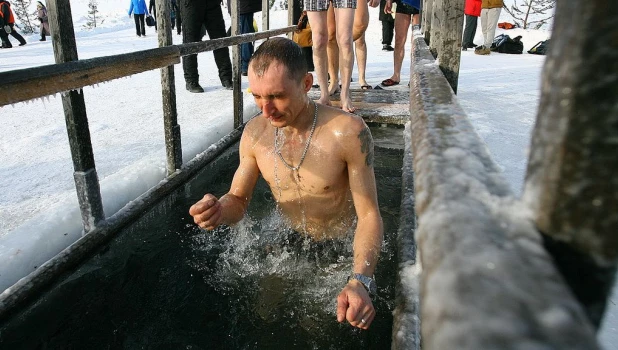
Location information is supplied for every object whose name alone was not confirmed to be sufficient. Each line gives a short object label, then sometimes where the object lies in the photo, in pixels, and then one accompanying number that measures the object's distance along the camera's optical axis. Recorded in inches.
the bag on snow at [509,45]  464.1
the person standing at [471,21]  446.6
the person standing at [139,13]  724.7
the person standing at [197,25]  235.6
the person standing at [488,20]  445.4
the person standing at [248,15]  289.5
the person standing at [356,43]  203.9
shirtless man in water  81.0
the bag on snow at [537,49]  459.2
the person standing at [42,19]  729.6
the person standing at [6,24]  545.3
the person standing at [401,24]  243.9
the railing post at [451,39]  110.7
